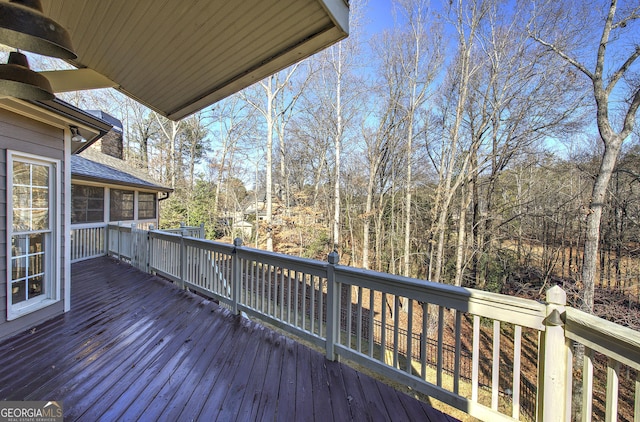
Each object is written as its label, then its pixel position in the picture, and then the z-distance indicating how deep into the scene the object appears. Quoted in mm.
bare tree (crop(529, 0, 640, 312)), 6883
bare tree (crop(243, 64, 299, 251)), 11967
